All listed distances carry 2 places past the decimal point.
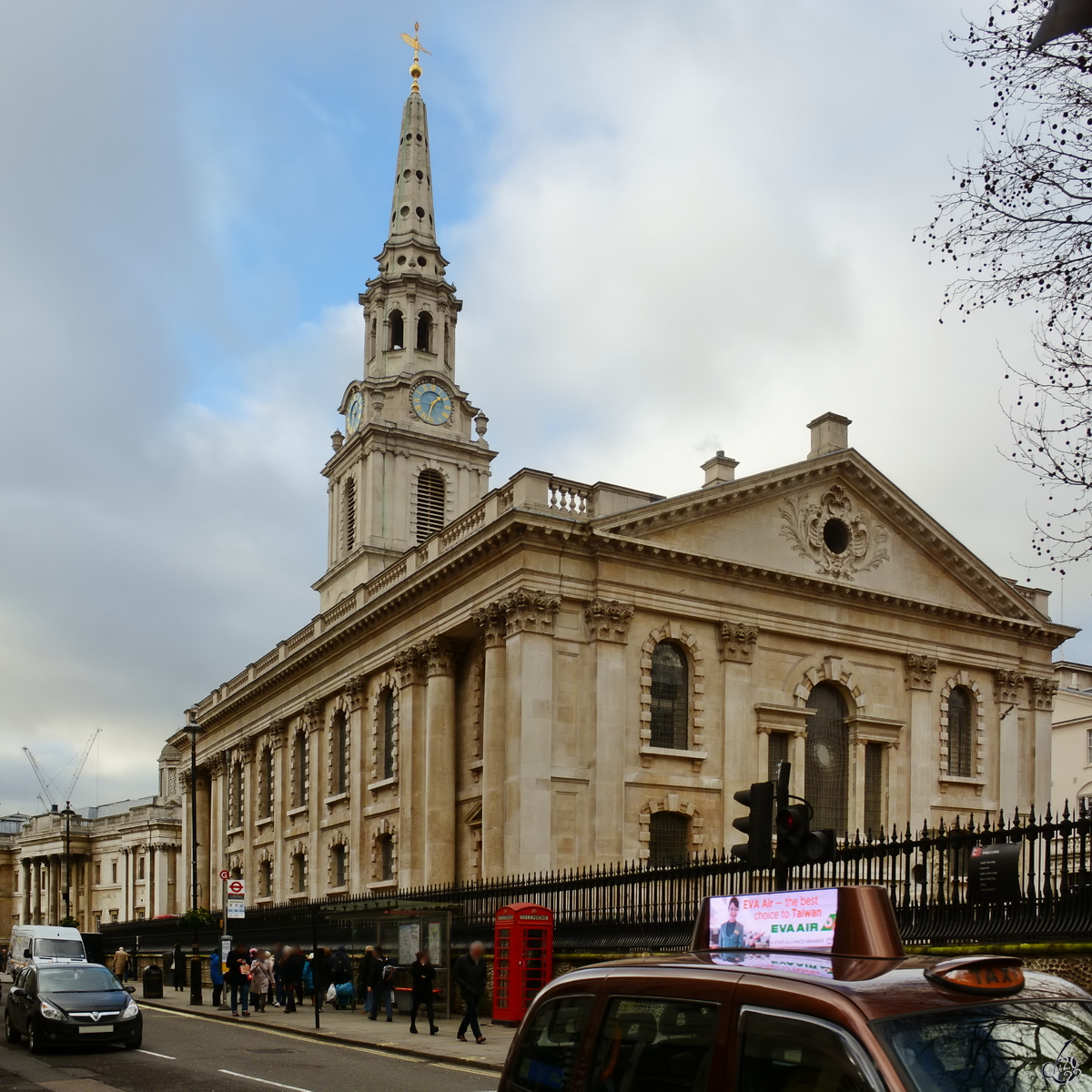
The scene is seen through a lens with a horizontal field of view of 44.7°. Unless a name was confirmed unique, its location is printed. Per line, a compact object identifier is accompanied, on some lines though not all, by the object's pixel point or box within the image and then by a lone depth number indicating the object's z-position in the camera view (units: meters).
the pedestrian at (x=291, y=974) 30.09
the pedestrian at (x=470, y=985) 21.86
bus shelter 26.48
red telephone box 23.28
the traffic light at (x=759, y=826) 14.58
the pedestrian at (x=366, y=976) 27.67
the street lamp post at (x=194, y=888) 34.34
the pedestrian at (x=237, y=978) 29.36
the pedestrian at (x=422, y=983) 23.83
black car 20.41
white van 31.61
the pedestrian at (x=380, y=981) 27.28
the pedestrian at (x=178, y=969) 41.72
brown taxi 4.74
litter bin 36.59
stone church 34.69
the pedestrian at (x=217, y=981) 32.72
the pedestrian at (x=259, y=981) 30.70
